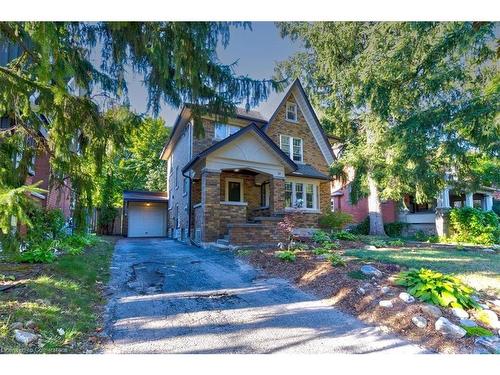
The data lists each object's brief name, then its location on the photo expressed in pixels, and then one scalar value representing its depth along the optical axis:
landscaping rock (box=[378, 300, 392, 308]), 3.62
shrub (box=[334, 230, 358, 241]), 10.66
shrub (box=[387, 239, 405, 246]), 10.09
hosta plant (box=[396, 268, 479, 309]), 3.52
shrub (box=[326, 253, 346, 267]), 5.46
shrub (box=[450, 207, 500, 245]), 11.88
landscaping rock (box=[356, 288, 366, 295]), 4.12
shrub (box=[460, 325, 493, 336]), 2.95
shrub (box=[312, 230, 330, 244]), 9.27
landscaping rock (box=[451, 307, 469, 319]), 3.29
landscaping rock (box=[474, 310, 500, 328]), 3.18
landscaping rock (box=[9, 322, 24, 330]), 2.69
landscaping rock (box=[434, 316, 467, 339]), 2.93
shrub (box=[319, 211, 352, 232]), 12.59
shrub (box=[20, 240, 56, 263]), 5.39
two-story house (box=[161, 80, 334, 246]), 9.44
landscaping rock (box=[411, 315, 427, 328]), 3.14
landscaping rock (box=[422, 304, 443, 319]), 3.28
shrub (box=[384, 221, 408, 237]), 15.82
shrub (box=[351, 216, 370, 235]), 16.42
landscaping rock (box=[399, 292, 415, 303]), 3.63
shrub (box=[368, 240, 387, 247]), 9.46
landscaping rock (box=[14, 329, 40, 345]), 2.52
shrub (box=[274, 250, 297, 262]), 6.24
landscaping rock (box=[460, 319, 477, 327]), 3.09
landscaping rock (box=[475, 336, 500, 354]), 2.73
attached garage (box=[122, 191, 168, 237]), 17.94
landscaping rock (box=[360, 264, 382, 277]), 4.79
